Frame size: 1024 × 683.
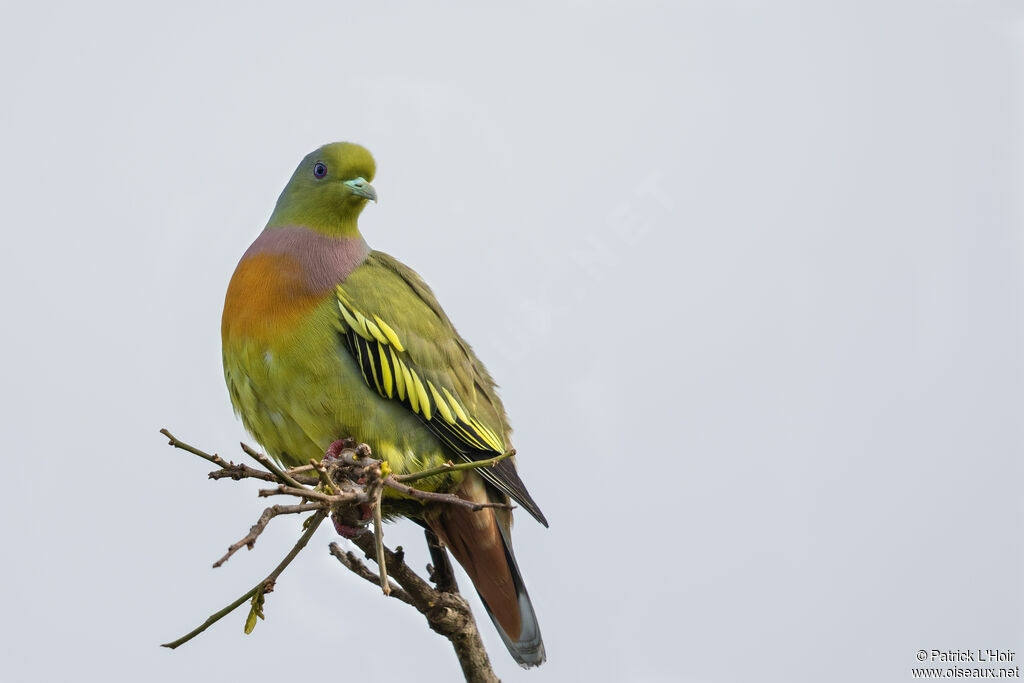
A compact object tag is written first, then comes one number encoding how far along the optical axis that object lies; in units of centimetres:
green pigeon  858
